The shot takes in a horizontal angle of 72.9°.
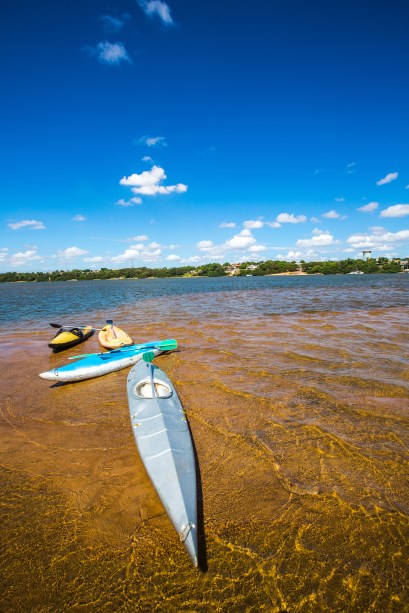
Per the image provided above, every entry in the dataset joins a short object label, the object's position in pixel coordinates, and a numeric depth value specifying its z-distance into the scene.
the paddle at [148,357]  7.63
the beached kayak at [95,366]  8.62
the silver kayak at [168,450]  3.22
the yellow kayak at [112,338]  12.95
